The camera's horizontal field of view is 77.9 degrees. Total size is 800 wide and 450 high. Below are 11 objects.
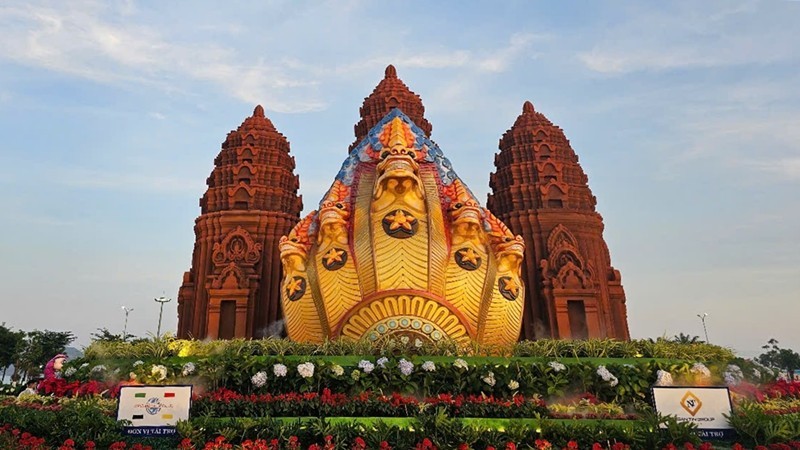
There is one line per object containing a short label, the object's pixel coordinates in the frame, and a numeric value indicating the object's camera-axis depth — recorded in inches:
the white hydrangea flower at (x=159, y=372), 289.4
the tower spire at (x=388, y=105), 960.9
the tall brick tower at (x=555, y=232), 747.4
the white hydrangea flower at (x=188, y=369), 286.2
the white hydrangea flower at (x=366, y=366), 273.1
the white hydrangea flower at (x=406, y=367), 272.4
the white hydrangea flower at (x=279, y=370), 270.4
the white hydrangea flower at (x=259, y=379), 267.9
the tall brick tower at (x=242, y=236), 753.0
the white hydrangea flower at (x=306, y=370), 266.7
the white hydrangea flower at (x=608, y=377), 281.1
